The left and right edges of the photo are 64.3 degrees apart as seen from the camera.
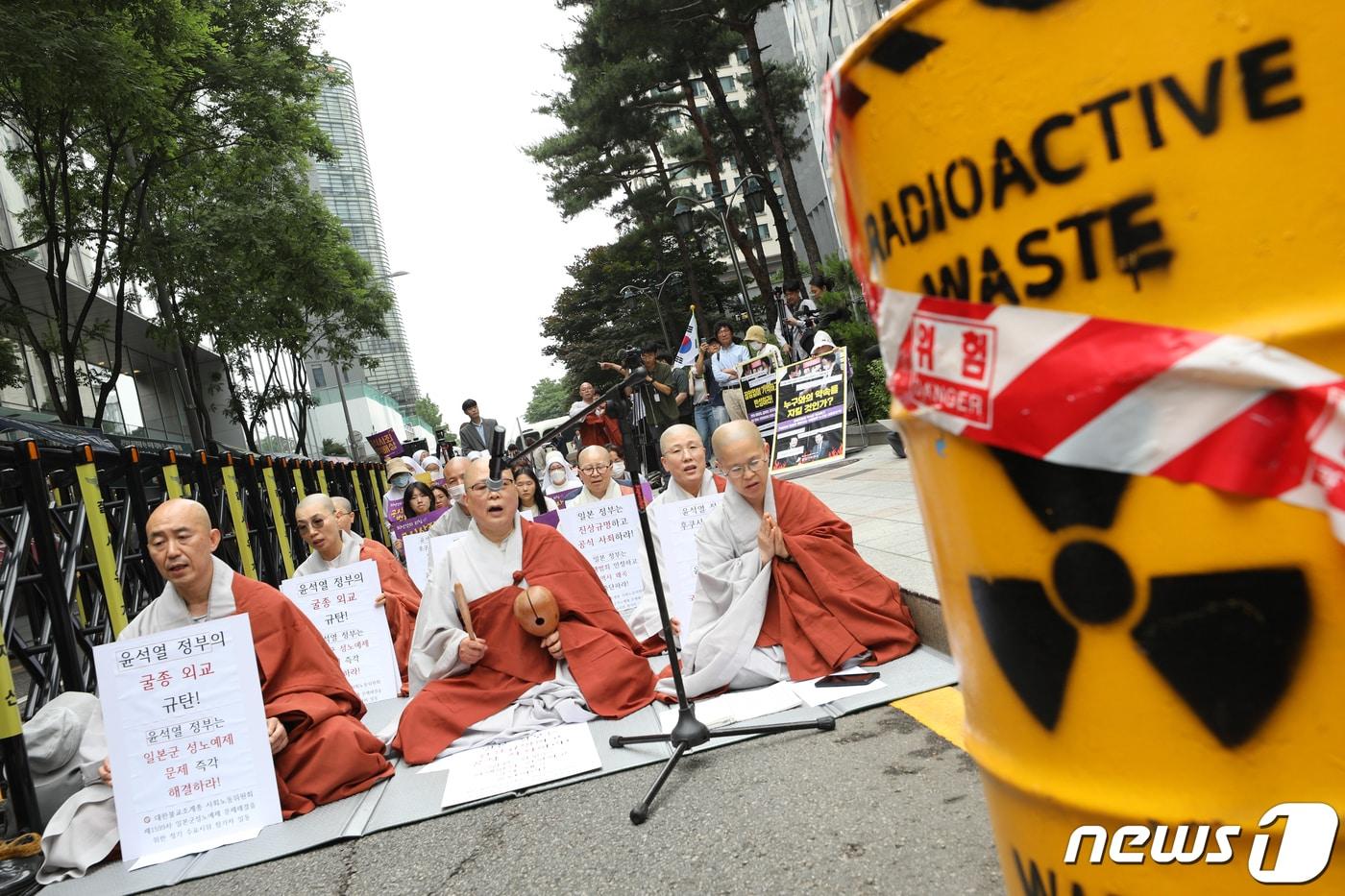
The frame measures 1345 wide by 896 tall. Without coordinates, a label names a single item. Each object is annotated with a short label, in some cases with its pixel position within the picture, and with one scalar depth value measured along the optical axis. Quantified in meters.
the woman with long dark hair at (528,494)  7.78
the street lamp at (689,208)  19.16
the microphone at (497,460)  3.45
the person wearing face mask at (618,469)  12.43
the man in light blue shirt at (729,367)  13.43
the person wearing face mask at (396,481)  11.84
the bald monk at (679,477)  5.94
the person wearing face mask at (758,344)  13.88
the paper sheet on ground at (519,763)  3.87
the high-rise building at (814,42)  20.47
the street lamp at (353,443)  33.72
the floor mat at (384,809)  3.70
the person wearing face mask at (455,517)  8.07
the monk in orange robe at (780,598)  4.62
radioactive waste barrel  0.84
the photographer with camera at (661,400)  11.31
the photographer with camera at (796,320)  13.80
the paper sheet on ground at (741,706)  4.19
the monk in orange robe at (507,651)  4.74
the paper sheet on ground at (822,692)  4.20
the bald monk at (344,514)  7.18
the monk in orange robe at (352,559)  6.78
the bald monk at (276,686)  4.10
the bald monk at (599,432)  13.10
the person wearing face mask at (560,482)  9.98
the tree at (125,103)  9.67
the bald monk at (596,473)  7.23
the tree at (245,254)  15.54
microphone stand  3.62
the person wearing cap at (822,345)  12.84
